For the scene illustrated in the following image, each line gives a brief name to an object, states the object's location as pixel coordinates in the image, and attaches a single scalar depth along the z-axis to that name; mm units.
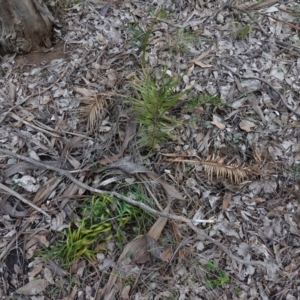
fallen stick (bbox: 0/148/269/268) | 1904
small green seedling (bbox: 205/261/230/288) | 1932
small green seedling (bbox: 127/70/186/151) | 2014
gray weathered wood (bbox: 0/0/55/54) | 2174
